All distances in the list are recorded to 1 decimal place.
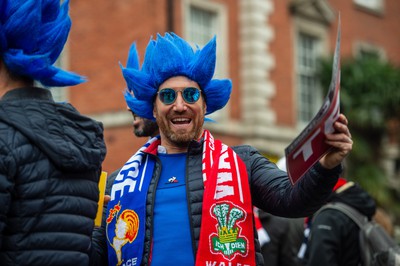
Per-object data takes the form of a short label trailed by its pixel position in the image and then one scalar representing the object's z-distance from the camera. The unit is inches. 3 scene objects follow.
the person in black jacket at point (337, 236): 221.3
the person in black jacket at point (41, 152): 105.3
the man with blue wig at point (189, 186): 132.7
